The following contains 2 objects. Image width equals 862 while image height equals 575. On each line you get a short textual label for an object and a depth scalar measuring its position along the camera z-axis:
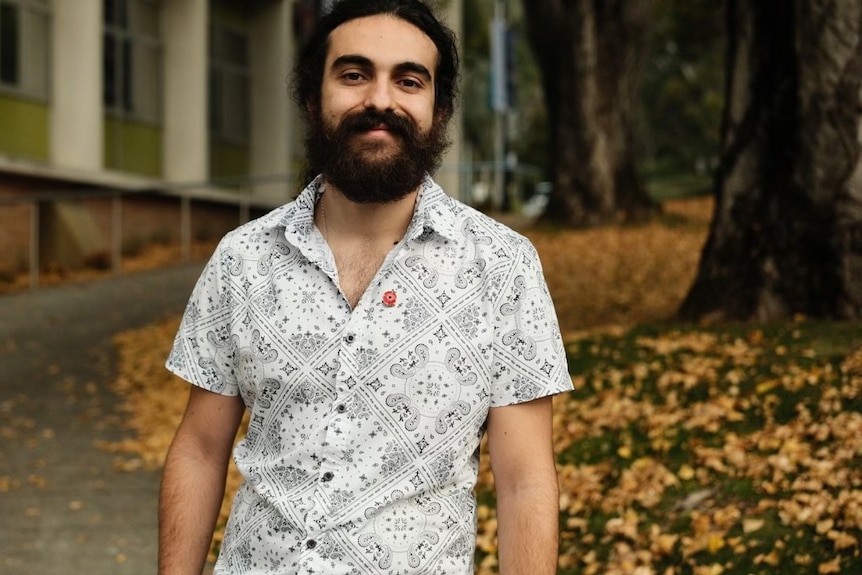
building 20.30
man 2.92
